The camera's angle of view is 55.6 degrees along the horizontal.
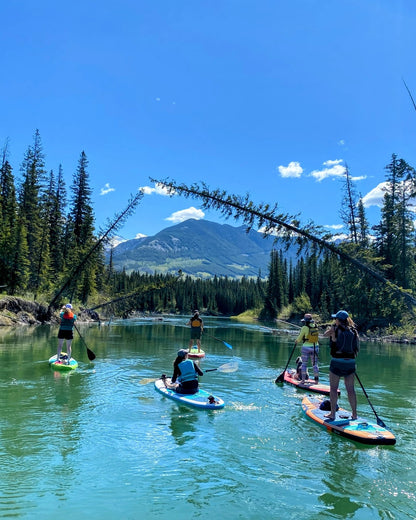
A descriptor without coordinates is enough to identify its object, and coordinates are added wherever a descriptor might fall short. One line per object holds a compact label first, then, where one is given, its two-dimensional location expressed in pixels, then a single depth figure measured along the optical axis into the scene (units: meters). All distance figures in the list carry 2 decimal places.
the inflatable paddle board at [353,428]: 8.74
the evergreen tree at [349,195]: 30.19
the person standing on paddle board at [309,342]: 14.55
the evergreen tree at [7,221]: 48.97
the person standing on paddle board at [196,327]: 21.87
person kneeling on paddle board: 12.20
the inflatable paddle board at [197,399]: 11.20
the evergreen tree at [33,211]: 52.78
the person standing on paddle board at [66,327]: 16.11
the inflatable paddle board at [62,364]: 15.92
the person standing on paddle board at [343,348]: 9.37
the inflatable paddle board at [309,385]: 13.96
